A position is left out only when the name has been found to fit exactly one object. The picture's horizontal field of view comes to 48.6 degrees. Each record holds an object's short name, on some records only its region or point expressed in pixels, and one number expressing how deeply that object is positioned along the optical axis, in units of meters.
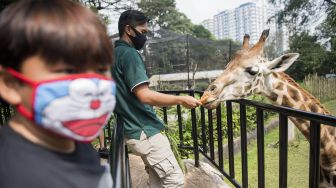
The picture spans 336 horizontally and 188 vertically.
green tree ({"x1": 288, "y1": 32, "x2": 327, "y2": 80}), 23.44
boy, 0.95
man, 2.52
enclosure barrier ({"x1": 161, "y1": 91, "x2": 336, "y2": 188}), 2.11
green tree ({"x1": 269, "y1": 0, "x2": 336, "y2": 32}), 22.12
